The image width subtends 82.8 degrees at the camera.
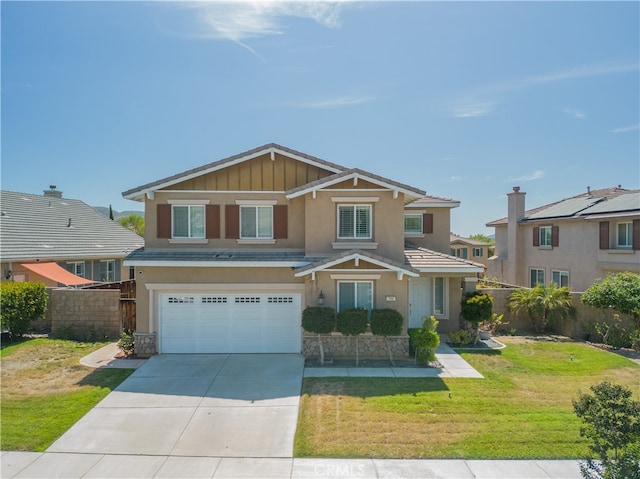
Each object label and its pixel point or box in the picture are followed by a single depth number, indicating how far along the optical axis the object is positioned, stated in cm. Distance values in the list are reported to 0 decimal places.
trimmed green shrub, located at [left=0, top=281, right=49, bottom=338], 1514
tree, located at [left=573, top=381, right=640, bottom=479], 552
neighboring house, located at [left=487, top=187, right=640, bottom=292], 2102
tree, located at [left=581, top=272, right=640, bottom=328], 1505
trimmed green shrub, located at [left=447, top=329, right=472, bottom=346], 1562
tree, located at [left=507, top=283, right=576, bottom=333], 1703
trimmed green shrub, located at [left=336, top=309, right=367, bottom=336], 1334
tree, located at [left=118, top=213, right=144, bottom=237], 4058
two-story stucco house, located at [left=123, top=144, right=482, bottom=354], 1412
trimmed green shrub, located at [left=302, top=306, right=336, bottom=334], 1341
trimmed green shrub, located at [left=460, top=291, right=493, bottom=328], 1565
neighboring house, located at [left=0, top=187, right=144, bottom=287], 2038
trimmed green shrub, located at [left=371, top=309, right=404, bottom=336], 1341
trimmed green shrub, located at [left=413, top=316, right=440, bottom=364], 1305
